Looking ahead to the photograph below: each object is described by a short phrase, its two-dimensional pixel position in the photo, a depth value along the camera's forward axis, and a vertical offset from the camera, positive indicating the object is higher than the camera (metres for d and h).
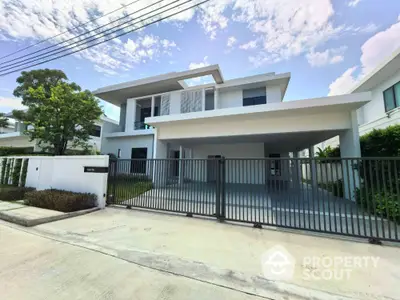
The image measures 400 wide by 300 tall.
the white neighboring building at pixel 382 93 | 9.32 +4.39
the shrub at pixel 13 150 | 17.43 +1.53
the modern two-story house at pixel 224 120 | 8.00 +2.62
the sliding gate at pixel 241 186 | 4.80 -0.49
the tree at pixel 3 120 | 23.19 +5.70
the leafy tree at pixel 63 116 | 12.21 +3.39
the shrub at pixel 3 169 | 11.33 -0.21
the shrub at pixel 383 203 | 4.28 -0.81
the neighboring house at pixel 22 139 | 18.22 +2.83
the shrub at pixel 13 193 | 8.46 -1.21
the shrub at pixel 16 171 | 10.42 -0.26
